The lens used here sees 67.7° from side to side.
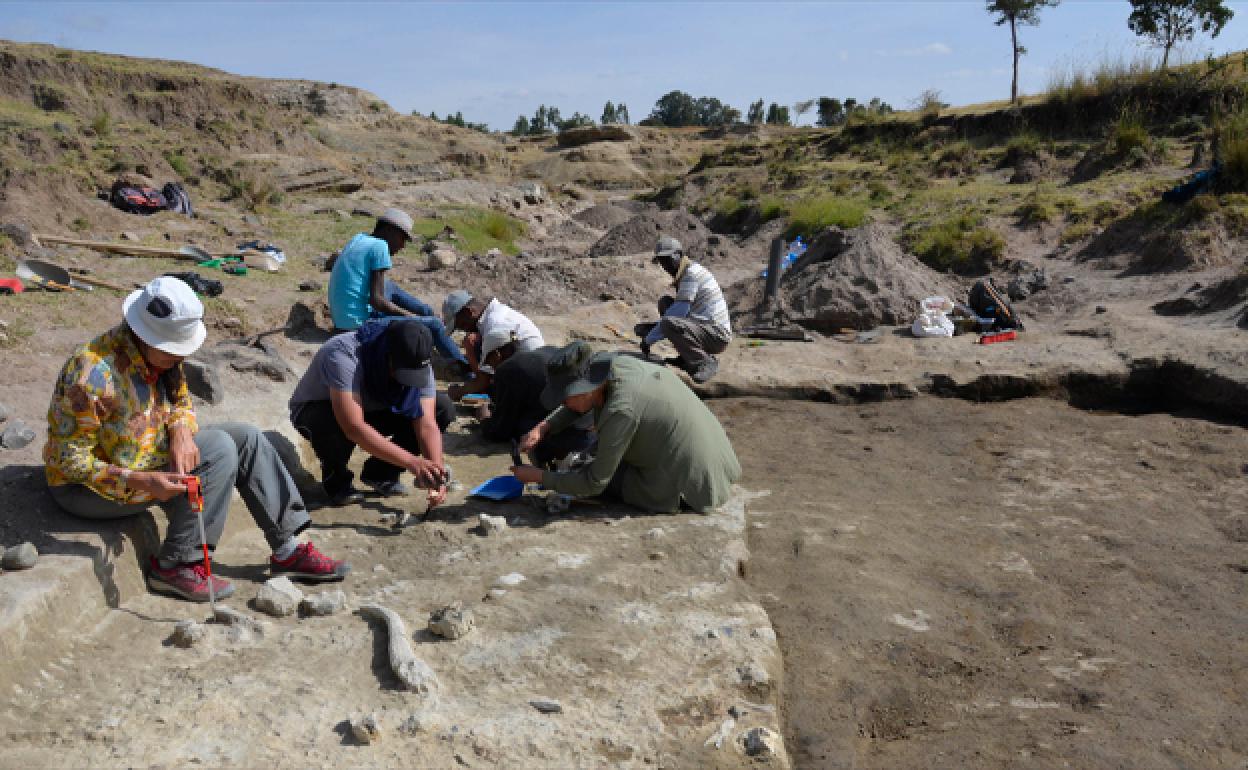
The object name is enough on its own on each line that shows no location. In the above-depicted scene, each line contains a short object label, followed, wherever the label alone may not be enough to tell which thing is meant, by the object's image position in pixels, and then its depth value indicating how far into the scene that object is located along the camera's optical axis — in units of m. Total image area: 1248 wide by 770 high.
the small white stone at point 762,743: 2.92
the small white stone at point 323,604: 3.56
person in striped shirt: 7.89
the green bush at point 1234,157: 11.27
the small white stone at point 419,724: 2.85
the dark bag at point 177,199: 13.06
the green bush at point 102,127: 17.13
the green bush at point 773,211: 17.59
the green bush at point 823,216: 15.05
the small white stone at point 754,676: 3.25
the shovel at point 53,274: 7.84
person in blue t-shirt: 6.11
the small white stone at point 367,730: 2.78
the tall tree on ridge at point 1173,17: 24.81
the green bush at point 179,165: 15.59
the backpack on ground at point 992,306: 9.31
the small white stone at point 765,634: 3.56
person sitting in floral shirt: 3.26
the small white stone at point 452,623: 3.41
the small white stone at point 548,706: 3.01
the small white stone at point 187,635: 3.24
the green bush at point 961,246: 12.39
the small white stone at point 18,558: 3.20
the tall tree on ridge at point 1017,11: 30.16
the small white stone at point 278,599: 3.53
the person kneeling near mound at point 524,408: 5.22
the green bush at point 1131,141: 14.73
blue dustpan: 4.89
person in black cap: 4.22
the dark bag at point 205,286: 8.74
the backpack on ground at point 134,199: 12.22
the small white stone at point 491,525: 4.41
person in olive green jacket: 4.42
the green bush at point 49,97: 20.43
